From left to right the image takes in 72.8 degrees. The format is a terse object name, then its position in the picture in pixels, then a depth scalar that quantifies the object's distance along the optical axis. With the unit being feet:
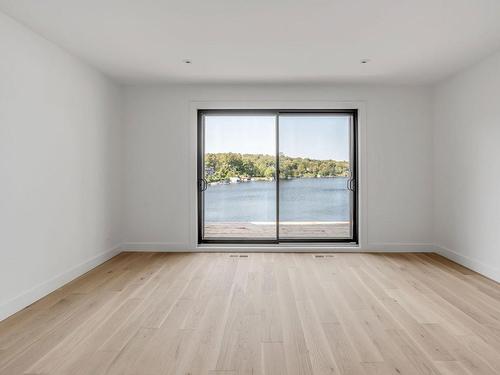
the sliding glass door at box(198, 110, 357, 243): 17.47
